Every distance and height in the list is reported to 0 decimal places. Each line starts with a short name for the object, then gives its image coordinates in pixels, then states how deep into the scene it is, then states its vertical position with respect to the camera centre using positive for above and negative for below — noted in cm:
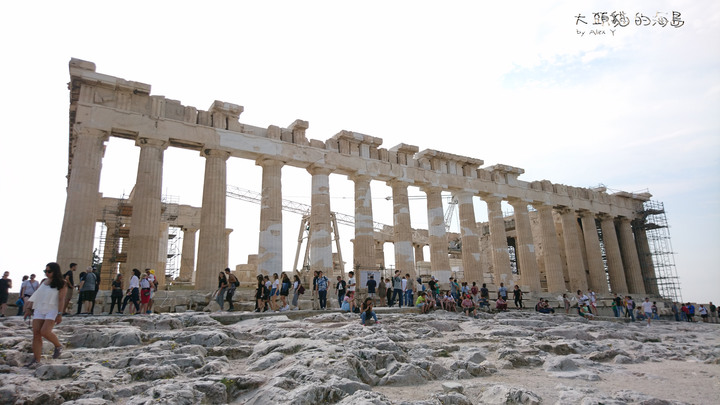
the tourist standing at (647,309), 2240 -91
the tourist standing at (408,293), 2028 +21
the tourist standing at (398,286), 1942 +49
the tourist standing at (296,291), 1702 +38
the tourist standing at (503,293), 2155 +8
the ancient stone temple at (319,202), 1917 +578
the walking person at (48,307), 717 +3
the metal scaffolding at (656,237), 3772 +436
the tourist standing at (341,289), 1806 +42
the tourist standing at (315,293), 1738 +29
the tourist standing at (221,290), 1577 +48
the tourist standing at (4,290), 1370 +61
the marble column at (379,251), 4153 +429
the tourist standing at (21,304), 1424 +20
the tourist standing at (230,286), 1608 +61
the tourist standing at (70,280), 1268 +77
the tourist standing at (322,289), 1727 +42
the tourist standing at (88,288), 1395 +60
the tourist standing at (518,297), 2259 -13
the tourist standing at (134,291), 1460 +49
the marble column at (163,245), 3063 +419
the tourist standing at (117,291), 1485 +52
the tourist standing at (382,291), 1920 +29
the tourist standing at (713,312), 2916 -156
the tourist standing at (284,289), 1603 +44
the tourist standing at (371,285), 1808 +54
